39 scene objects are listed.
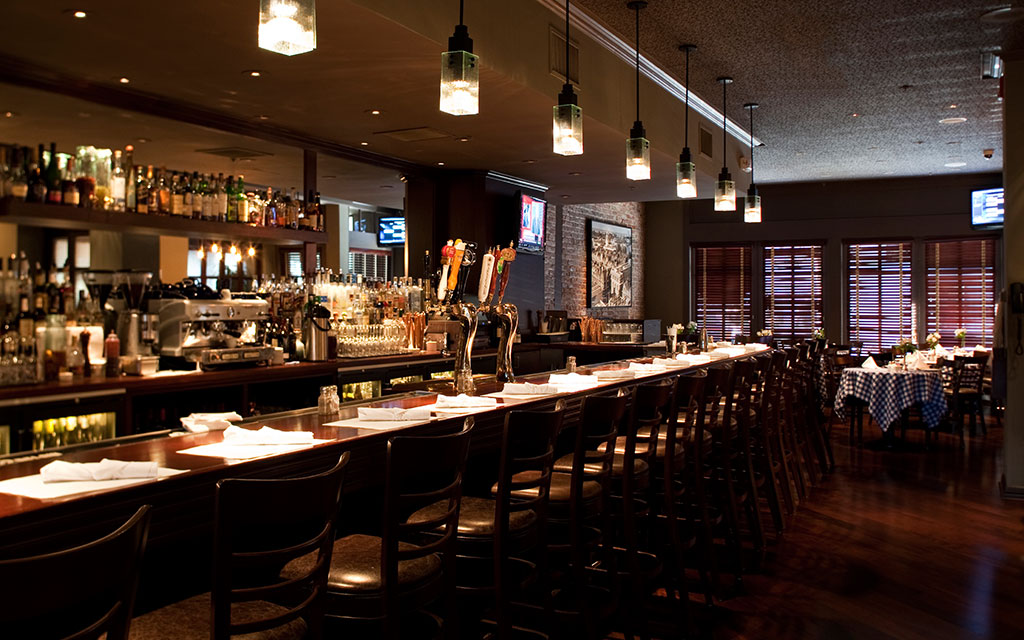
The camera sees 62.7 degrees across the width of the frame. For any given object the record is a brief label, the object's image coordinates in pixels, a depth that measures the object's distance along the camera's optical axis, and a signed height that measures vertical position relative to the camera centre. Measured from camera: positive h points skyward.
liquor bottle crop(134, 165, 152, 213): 5.43 +0.76
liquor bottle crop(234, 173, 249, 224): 6.20 +0.76
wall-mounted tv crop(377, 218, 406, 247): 11.89 +1.10
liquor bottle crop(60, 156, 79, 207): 4.94 +0.69
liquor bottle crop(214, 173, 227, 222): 5.96 +0.75
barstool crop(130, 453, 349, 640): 1.81 -0.61
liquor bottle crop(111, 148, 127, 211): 5.25 +0.77
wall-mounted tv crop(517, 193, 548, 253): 9.12 +0.95
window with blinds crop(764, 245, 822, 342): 14.20 +0.29
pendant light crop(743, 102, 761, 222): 8.45 +1.04
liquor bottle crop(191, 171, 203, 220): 5.79 +0.76
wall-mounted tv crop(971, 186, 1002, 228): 12.84 +1.53
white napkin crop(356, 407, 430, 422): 3.08 -0.39
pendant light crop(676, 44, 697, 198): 6.18 +0.97
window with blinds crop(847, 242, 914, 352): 13.68 +0.21
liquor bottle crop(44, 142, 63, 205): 4.89 +0.75
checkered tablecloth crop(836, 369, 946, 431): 8.96 -0.94
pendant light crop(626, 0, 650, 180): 5.27 +0.96
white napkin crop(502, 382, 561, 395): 4.03 -0.40
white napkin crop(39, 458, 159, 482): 1.98 -0.39
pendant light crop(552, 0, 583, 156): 4.34 +0.95
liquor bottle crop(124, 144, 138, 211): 5.36 +0.79
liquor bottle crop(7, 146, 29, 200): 4.71 +0.73
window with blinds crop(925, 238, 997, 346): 13.16 +0.30
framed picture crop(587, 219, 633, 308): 12.67 +0.67
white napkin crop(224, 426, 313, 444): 2.57 -0.40
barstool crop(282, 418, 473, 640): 2.26 -0.73
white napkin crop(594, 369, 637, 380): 4.85 -0.39
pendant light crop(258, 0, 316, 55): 2.56 +0.87
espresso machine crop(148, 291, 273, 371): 5.43 -0.15
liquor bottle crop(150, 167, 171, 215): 5.53 +0.75
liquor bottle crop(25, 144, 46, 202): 4.81 +0.71
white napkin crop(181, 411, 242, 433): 2.90 -0.40
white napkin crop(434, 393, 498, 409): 3.49 -0.40
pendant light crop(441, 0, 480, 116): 3.45 +0.96
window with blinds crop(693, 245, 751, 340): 14.73 +0.33
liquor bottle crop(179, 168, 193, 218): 5.70 +0.74
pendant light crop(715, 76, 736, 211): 7.00 +0.96
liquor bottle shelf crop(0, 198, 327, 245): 4.74 +0.54
